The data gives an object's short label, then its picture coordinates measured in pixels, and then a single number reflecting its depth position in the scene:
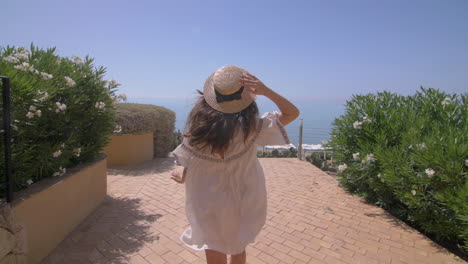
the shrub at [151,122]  6.90
